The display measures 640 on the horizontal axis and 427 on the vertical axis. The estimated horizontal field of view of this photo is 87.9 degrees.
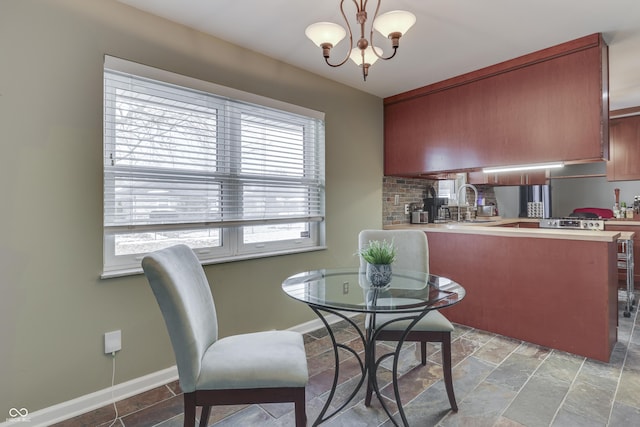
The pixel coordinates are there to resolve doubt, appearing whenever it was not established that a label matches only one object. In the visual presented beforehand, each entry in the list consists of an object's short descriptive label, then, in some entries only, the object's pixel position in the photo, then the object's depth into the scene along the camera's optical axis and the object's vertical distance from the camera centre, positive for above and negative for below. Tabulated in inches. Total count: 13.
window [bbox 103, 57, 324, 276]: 79.6 +13.4
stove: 142.7 -3.3
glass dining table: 59.1 -15.6
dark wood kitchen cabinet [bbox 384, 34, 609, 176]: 95.6 +35.1
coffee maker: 163.2 +5.4
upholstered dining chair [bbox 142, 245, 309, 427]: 49.3 -23.7
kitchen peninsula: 94.6 -21.2
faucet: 188.2 +12.4
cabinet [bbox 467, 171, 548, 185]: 188.9 +23.0
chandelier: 61.7 +36.4
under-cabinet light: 107.5 +17.1
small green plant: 69.2 -8.0
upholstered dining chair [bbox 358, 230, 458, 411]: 70.4 -24.9
